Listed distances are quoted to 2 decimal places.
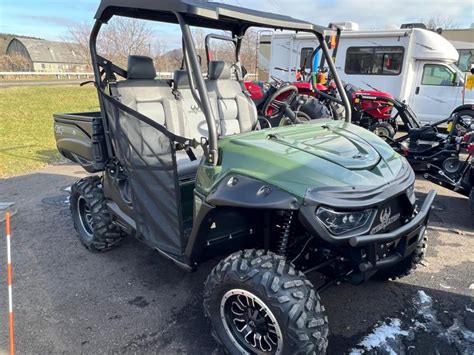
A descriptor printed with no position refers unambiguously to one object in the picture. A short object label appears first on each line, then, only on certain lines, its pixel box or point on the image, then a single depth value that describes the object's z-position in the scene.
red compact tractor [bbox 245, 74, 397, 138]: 7.76
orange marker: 2.22
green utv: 2.01
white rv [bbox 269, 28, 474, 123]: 9.91
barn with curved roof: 55.67
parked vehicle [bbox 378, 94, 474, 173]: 5.16
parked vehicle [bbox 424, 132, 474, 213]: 4.53
